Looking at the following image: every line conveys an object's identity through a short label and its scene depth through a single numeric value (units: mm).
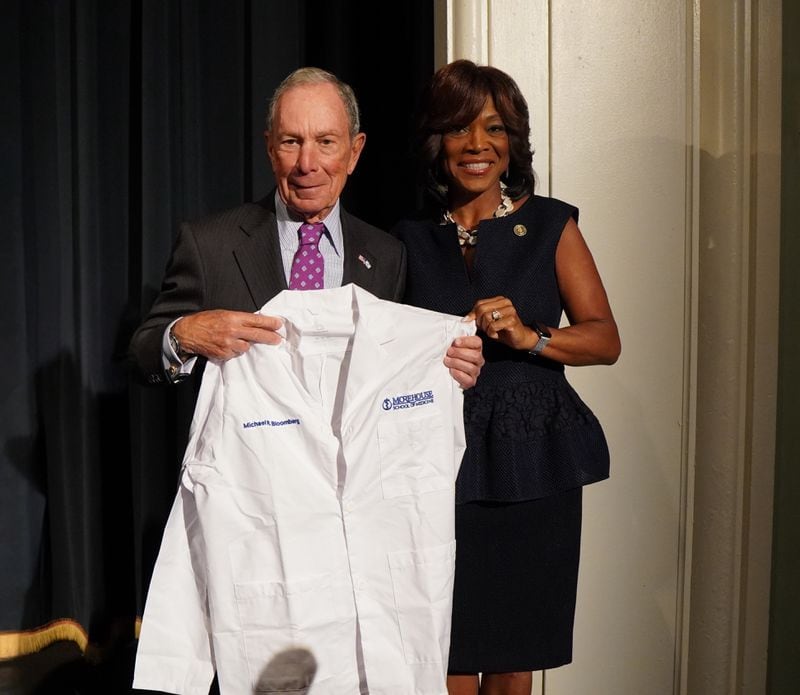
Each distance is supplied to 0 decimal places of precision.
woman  1847
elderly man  1732
